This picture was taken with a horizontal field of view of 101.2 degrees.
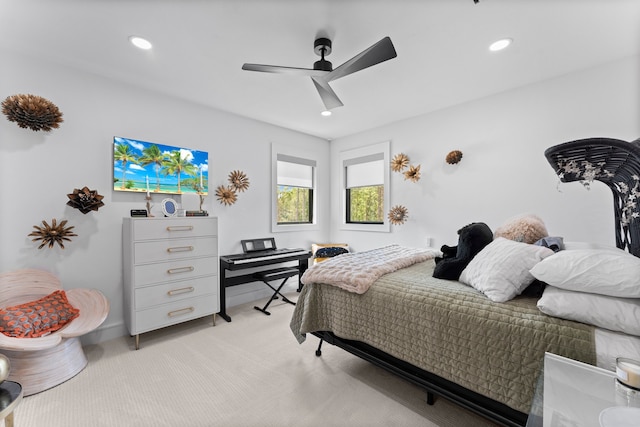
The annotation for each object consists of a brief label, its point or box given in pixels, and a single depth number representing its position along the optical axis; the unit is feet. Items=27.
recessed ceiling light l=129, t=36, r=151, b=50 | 6.56
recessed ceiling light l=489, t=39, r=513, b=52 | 6.68
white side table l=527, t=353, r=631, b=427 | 2.70
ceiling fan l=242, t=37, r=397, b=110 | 5.60
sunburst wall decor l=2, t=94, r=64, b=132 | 6.91
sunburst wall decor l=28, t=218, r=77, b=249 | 7.42
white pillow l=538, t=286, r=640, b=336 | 3.33
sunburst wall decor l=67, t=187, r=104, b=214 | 7.75
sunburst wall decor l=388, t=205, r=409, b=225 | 12.33
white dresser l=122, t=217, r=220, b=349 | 7.97
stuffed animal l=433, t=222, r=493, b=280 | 5.94
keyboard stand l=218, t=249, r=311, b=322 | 10.22
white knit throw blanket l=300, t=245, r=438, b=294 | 6.06
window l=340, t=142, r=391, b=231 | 13.34
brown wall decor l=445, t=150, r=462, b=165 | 10.59
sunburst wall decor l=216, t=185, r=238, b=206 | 11.14
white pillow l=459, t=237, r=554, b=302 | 4.58
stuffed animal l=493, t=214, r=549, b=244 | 6.67
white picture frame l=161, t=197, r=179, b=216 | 9.08
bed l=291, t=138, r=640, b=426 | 3.52
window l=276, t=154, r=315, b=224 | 13.75
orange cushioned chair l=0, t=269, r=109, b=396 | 5.95
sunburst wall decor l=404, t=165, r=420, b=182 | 11.87
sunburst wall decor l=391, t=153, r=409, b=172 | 12.22
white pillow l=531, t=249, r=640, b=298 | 3.42
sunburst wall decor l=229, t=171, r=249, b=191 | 11.57
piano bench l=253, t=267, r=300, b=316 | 10.93
